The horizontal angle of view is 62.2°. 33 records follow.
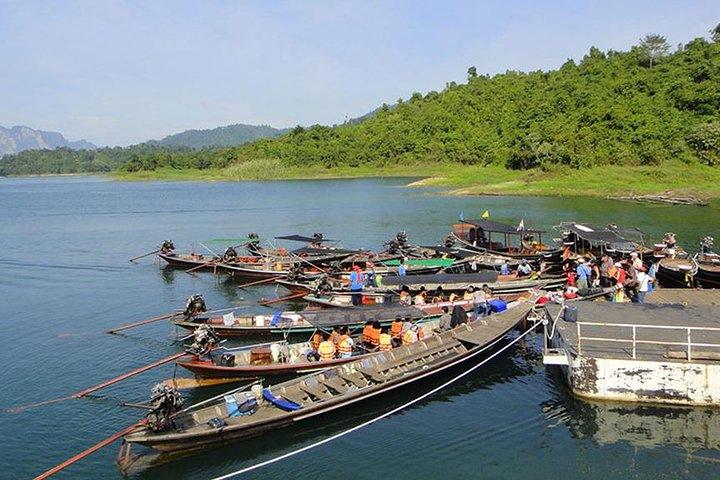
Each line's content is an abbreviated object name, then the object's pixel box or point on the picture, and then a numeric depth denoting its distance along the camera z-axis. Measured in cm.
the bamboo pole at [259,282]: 3581
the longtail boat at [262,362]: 1977
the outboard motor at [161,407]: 1485
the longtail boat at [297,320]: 2269
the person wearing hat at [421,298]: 2623
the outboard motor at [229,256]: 3997
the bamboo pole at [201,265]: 4082
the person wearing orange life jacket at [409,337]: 2100
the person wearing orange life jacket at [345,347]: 2034
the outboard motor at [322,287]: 2924
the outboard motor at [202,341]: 1995
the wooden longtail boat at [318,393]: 1530
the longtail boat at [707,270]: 2756
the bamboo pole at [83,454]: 1416
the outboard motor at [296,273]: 3344
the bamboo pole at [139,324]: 2593
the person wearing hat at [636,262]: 2434
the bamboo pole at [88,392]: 1831
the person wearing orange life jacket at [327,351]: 2014
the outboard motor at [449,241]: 4011
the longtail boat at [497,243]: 3622
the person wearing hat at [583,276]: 2583
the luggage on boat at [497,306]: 2398
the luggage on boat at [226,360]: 2022
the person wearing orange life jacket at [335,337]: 2059
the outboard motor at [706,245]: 3120
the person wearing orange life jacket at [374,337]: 2105
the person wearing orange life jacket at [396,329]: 2158
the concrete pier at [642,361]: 1673
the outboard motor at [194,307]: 2519
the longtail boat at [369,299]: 2595
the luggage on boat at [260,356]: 2081
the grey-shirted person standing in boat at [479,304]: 2394
